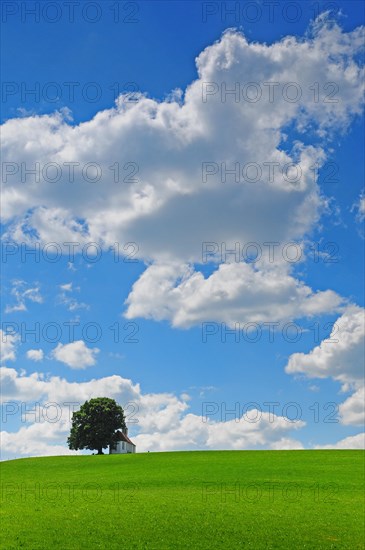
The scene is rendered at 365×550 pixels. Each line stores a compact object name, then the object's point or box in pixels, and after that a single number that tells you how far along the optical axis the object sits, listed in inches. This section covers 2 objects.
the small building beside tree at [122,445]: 4937.5
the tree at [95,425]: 4773.6
